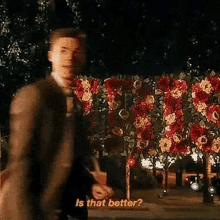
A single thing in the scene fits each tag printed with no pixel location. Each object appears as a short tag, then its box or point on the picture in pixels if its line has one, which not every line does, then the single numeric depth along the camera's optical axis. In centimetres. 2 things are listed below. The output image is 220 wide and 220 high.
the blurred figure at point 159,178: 3797
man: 261
